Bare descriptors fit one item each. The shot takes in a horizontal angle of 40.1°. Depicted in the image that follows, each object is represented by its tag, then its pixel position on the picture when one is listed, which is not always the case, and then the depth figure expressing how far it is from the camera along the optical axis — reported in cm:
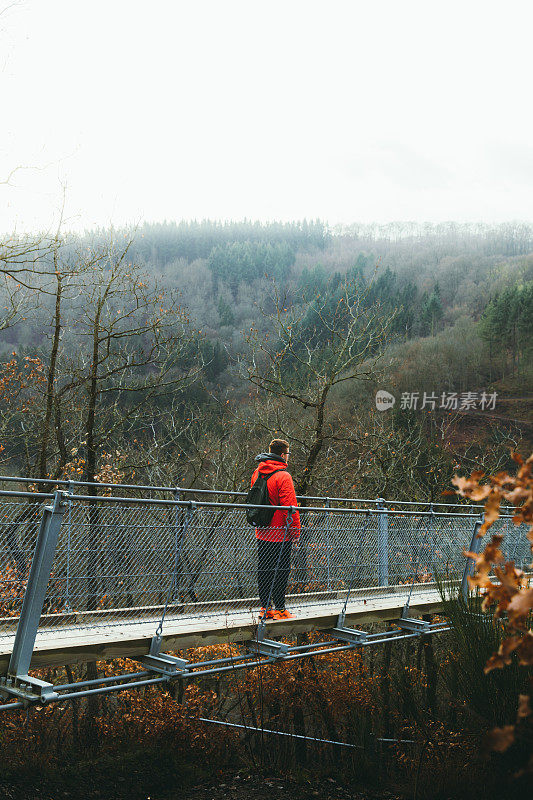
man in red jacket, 756
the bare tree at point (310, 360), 1792
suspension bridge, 552
